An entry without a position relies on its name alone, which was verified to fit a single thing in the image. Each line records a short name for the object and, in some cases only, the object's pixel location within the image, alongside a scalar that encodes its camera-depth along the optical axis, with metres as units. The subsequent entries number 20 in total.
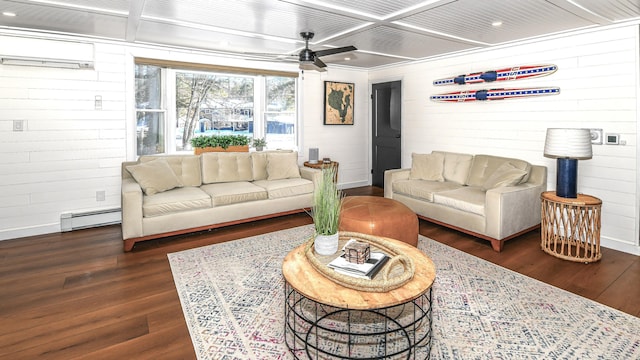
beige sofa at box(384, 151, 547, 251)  3.71
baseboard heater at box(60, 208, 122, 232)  4.30
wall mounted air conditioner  3.88
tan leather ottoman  3.23
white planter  2.27
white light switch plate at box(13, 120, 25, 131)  3.99
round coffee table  1.76
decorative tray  1.83
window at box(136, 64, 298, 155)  4.93
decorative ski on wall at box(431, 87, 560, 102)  4.24
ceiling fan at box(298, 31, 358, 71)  3.78
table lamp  3.42
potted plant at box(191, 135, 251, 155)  5.18
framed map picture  6.51
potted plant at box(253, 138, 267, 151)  5.68
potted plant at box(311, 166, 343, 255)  2.20
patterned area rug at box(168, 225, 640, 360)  2.06
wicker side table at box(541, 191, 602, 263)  3.37
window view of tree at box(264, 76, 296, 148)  6.01
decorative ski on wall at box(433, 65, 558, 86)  4.23
